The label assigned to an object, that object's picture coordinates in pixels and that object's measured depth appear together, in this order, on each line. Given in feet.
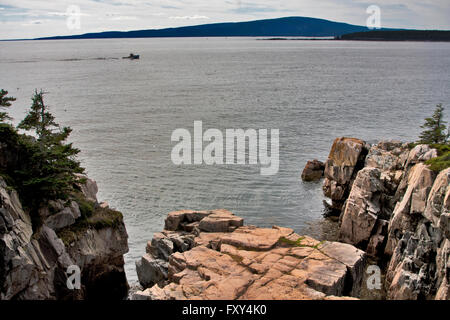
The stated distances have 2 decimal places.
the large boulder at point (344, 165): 140.46
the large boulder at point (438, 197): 82.97
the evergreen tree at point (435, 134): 143.43
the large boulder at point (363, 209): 114.52
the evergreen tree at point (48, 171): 79.57
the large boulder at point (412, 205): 92.63
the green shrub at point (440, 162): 91.40
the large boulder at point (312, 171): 162.30
